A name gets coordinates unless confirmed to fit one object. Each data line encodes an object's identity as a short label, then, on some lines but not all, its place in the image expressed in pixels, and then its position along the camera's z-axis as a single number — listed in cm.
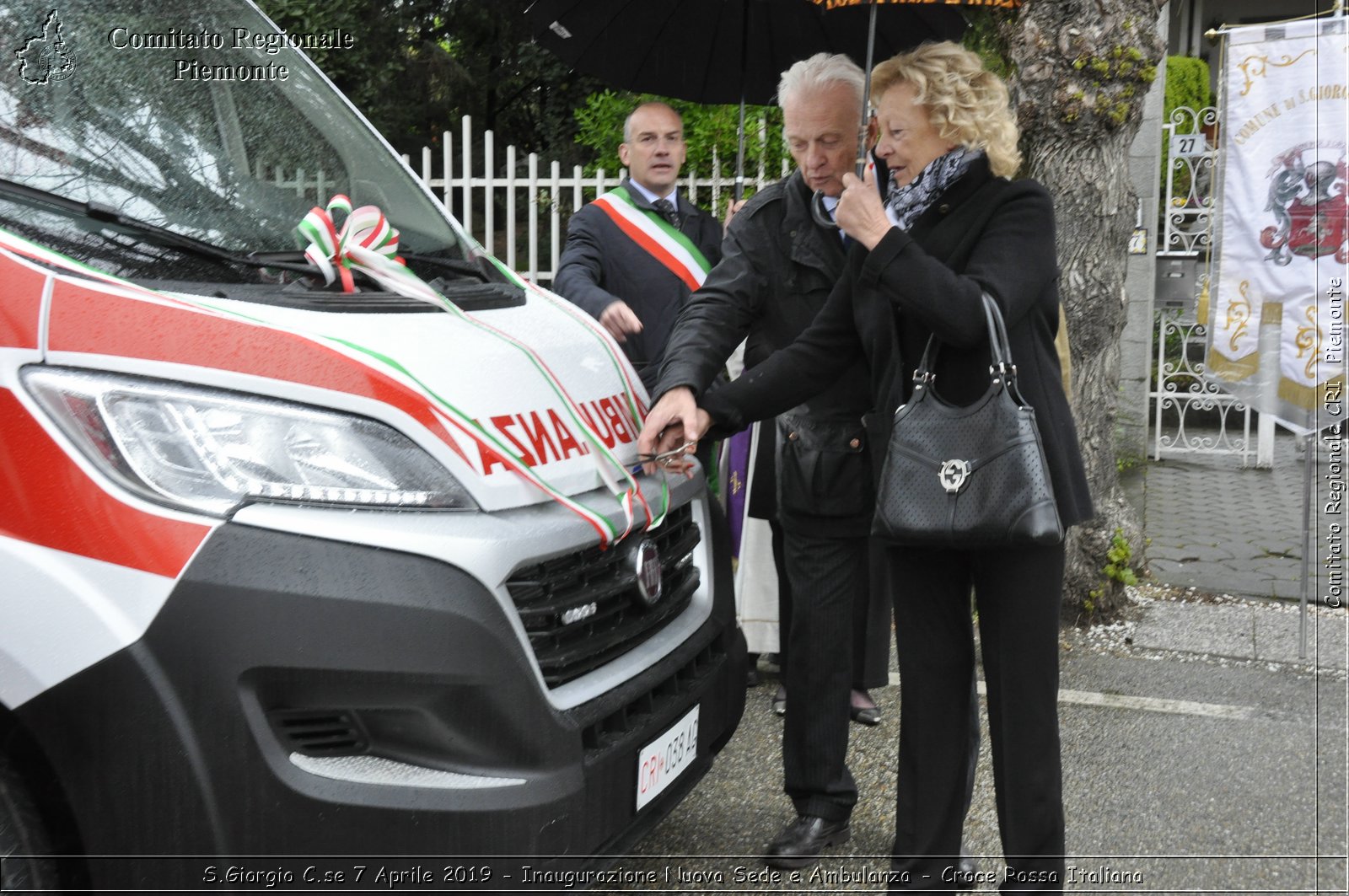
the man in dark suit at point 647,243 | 453
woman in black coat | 259
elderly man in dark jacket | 330
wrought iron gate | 715
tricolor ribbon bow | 254
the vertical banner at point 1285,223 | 491
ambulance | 199
